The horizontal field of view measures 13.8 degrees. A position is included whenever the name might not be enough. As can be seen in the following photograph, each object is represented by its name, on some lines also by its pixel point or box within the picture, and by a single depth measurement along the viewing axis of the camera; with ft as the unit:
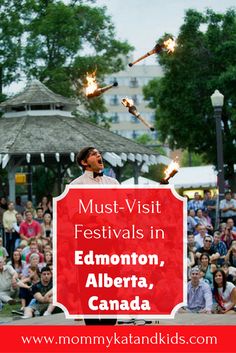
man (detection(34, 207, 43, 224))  63.79
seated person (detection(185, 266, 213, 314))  39.14
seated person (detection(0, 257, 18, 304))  50.42
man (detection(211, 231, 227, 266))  50.19
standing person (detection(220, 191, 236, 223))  62.40
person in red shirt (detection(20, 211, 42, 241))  58.75
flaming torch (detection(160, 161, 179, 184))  22.66
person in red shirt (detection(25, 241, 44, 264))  51.01
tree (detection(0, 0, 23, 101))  135.23
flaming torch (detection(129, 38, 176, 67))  24.55
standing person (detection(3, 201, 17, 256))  62.08
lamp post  64.39
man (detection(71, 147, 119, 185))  22.62
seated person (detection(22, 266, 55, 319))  44.04
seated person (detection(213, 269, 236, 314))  40.68
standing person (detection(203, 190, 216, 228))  68.90
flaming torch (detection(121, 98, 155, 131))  24.12
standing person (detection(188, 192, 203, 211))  70.13
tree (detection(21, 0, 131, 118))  135.23
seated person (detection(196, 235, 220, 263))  48.85
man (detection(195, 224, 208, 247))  52.63
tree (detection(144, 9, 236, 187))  134.51
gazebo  94.43
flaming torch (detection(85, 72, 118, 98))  24.60
